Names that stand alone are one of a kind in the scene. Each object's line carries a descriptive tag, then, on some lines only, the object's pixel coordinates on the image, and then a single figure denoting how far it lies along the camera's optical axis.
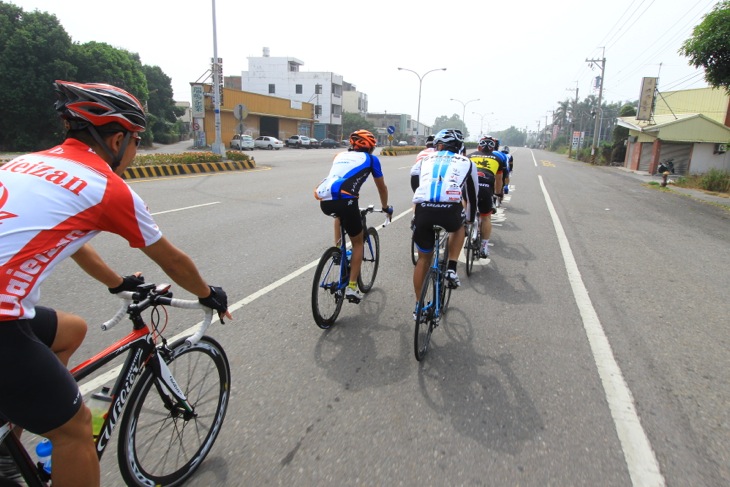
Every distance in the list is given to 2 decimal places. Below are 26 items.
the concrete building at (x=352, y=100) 90.62
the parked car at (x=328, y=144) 56.94
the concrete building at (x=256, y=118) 42.34
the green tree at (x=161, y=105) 45.91
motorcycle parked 29.31
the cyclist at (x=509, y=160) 12.32
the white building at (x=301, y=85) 70.31
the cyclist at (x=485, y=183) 6.46
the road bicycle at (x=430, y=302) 3.54
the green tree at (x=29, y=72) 27.09
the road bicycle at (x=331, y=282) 4.00
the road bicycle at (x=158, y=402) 1.90
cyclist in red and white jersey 1.46
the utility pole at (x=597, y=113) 41.88
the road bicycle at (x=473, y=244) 5.80
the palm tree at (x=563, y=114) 101.31
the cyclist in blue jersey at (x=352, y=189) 4.17
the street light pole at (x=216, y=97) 22.41
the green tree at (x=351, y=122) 80.69
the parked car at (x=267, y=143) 44.94
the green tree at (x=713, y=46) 12.68
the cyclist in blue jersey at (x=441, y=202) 3.82
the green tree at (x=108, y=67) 30.78
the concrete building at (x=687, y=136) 27.91
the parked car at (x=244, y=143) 39.54
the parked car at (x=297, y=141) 51.94
